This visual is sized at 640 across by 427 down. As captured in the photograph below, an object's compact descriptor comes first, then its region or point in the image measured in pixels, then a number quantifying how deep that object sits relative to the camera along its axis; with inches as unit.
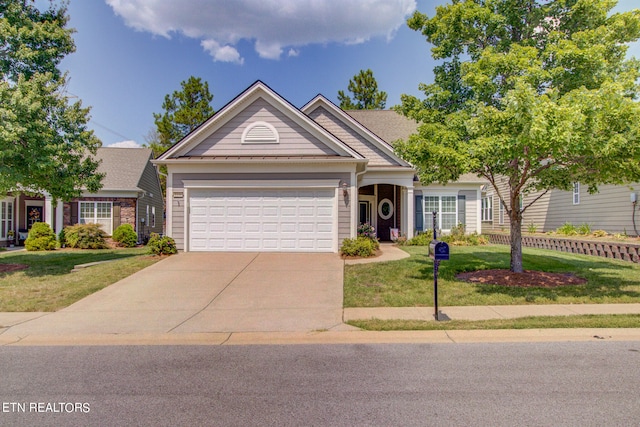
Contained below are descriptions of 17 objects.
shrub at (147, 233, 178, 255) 569.0
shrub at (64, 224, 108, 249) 805.9
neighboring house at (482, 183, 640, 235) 713.6
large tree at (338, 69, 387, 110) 1497.3
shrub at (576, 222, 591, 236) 787.2
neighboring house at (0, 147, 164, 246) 870.4
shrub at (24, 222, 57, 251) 767.1
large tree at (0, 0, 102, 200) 452.1
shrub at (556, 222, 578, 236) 815.7
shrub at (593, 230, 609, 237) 729.0
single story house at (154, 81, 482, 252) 594.2
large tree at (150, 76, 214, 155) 1259.2
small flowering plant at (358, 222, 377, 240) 671.8
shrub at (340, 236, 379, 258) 551.2
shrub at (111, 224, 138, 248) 851.8
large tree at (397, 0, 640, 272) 307.9
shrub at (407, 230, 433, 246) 757.3
